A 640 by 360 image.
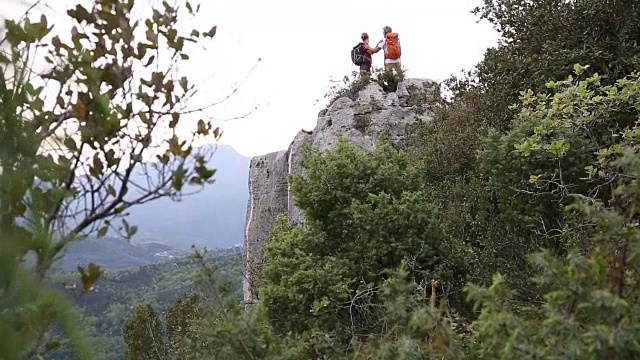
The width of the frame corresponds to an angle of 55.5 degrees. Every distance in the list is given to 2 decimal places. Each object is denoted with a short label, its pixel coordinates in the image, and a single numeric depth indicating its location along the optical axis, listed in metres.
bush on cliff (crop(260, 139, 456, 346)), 7.14
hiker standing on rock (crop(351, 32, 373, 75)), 15.23
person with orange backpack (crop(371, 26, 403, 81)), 14.80
